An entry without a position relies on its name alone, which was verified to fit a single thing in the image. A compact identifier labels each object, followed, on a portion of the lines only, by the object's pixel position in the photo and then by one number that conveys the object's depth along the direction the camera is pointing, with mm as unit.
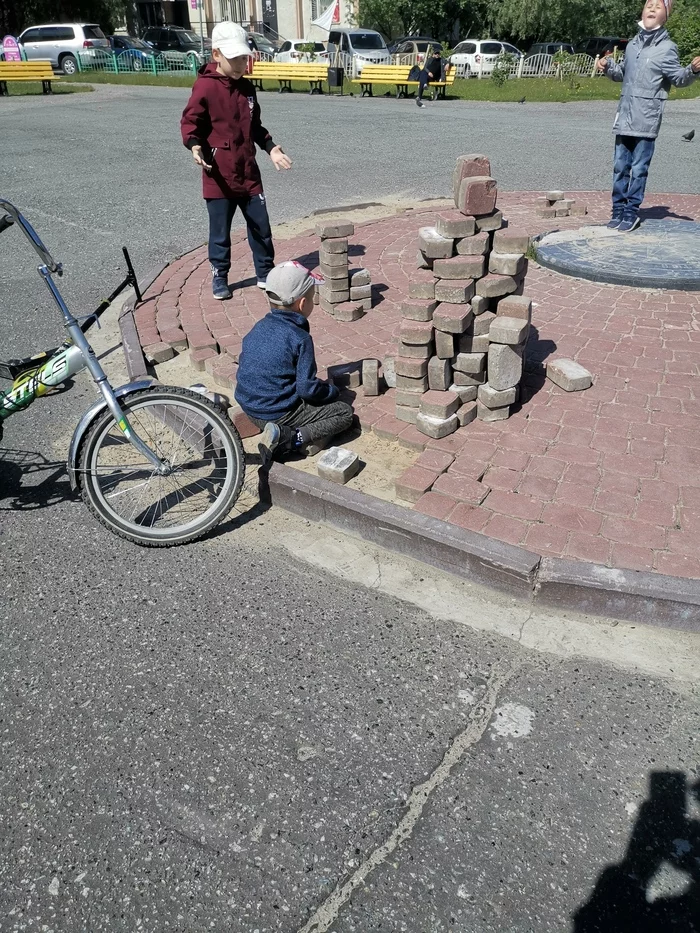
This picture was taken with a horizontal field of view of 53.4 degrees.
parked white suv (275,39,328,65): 31672
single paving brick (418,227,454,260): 4074
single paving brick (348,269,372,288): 6083
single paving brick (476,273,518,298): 4223
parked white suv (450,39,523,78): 31020
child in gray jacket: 7031
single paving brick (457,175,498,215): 4078
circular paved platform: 6445
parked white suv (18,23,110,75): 31625
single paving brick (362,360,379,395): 4648
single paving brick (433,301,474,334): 4066
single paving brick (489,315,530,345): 4086
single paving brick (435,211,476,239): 4023
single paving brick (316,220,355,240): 5723
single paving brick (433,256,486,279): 4094
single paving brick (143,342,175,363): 5543
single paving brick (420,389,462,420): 4164
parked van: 29062
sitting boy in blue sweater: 4000
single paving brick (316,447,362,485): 3863
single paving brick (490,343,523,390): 4195
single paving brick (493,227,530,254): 4172
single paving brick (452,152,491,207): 4203
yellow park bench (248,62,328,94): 25250
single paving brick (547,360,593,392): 4660
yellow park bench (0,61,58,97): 24031
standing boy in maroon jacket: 5676
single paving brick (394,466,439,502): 3730
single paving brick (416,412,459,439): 4168
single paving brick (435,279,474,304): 4086
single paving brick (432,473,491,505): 3688
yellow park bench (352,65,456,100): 23984
